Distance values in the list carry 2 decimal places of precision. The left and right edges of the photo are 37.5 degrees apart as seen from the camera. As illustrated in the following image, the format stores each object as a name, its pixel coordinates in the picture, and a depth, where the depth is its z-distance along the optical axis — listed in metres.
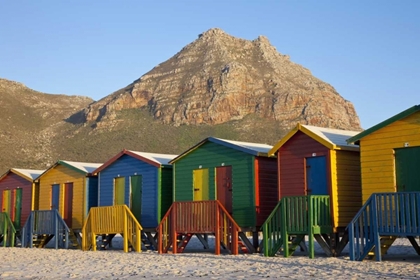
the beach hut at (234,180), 20.78
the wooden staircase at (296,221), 17.75
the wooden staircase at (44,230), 26.67
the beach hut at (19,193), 30.48
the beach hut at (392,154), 16.62
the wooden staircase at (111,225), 23.44
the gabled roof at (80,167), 27.45
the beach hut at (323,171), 18.31
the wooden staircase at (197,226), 20.30
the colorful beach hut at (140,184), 24.19
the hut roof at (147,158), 24.44
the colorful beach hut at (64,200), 27.27
